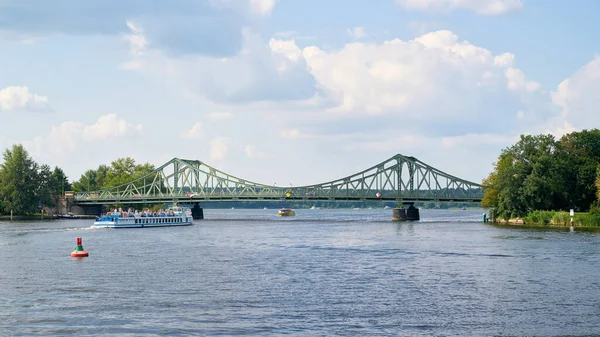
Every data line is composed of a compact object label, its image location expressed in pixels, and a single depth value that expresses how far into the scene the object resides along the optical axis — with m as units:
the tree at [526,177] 118.12
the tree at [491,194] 132.75
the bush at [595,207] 111.21
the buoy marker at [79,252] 65.38
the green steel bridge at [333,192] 172.88
